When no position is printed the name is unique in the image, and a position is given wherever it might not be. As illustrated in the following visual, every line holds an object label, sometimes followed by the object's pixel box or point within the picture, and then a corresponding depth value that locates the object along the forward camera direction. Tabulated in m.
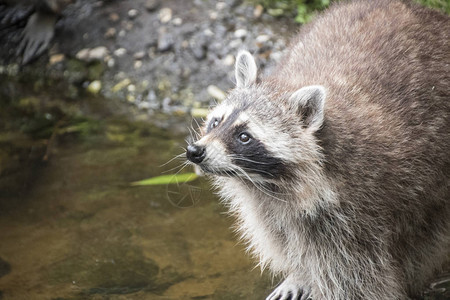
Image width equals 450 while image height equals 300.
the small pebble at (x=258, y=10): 13.90
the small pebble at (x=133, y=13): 14.25
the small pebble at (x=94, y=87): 13.48
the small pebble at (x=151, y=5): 14.27
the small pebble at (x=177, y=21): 13.91
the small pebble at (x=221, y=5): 14.05
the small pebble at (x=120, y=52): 13.87
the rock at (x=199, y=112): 12.60
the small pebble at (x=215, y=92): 12.78
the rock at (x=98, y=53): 13.84
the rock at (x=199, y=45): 13.42
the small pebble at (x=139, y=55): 13.74
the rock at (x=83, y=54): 13.85
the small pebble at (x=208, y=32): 13.59
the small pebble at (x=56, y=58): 13.95
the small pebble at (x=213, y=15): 13.86
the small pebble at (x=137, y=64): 13.66
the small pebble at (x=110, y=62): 13.75
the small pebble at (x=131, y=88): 13.36
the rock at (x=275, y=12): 13.96
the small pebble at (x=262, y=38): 13.30
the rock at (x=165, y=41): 13.66
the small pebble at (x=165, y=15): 14.03
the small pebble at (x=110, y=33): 14.10
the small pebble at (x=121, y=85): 13.43
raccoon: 6.78
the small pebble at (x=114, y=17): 14.29
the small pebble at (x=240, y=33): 13.48
